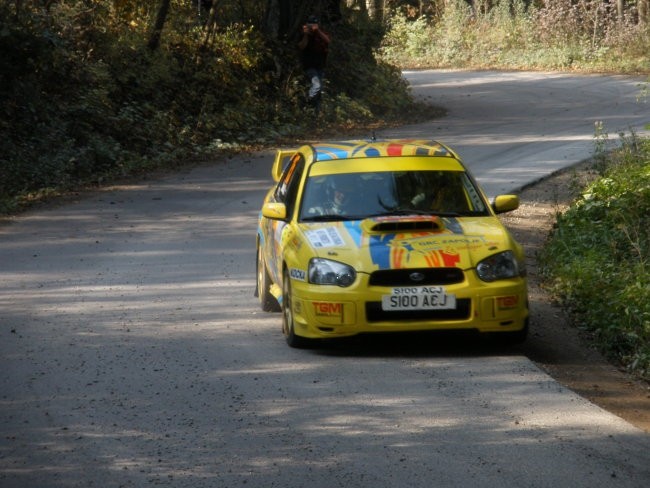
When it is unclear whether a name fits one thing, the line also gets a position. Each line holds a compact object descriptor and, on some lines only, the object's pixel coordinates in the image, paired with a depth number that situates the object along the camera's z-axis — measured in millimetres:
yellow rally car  19812
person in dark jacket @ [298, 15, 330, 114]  56531
